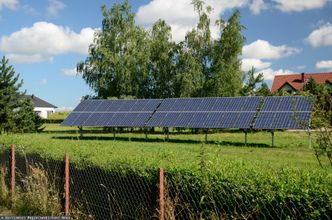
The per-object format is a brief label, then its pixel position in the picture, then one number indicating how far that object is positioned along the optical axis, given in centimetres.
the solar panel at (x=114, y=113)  2950
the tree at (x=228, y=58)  4441
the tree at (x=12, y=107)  3575
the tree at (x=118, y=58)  4656
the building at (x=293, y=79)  7400
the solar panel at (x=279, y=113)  2352
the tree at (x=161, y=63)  4809
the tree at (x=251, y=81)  5003
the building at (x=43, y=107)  10131
